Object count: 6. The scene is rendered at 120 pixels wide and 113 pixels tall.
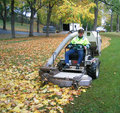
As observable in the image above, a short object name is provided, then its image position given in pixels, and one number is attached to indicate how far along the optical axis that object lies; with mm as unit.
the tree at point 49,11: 25203
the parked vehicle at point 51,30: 50306
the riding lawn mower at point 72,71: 5918
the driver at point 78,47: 6742
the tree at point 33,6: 25028
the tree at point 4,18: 38656
